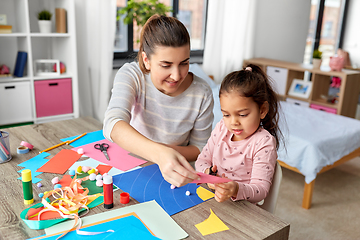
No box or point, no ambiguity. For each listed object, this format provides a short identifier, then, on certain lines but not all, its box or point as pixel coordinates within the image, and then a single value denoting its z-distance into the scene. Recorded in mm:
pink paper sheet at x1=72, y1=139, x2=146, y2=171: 1186
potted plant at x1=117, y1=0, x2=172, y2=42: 2986
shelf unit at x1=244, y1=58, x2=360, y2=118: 3178
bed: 2076
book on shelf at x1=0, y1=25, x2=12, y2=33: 2330
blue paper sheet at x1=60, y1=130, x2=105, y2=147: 1378
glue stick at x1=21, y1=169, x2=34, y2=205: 890
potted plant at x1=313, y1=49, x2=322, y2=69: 3429
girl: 1069
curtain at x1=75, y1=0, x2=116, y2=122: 2764
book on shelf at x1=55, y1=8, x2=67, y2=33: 2543
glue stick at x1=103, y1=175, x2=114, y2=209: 880
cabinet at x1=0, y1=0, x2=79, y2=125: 2457
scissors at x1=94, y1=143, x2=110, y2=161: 1304
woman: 1075
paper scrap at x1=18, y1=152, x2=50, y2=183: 1095
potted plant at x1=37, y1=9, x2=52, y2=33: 2512
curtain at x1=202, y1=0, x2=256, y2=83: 3619
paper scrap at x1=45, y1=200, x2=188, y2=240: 791
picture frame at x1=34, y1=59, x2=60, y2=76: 2598
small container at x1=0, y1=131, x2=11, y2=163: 1173
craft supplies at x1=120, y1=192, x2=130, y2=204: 921
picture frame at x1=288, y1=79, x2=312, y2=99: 3502
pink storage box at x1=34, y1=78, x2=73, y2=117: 2562
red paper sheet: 1124
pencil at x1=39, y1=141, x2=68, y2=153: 1293
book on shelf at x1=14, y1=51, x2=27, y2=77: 2480
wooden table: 792
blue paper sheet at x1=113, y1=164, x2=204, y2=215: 932
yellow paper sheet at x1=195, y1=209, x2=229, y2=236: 805
